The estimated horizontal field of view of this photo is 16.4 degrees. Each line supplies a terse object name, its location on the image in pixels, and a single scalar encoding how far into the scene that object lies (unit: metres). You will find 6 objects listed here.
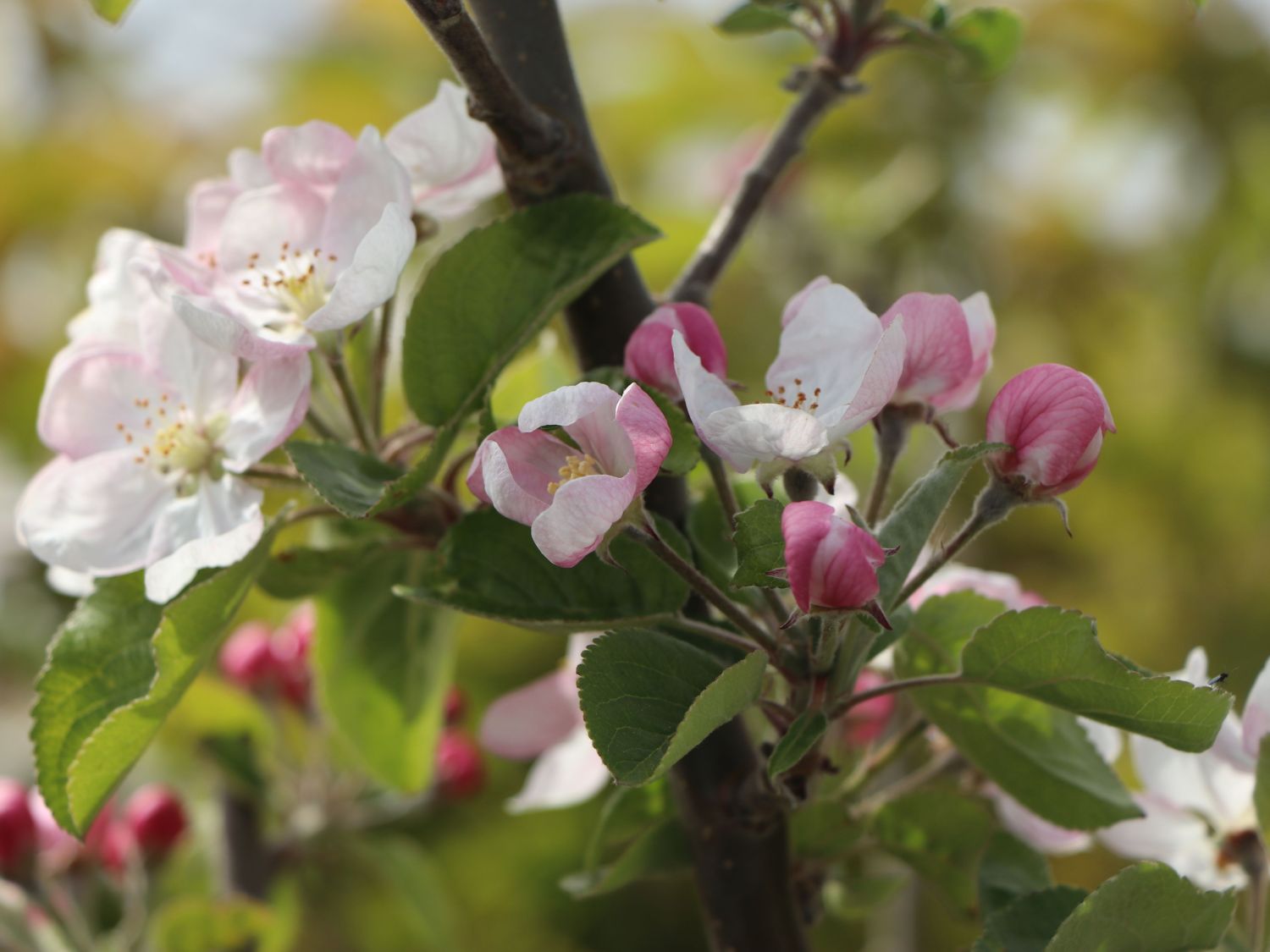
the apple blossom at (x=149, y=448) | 0.60
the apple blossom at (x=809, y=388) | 0.56
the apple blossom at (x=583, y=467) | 0.55
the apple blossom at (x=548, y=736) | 0.66
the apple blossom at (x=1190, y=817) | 0.63
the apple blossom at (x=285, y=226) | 0.60
